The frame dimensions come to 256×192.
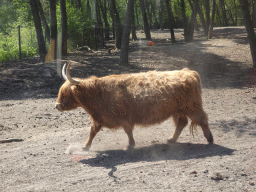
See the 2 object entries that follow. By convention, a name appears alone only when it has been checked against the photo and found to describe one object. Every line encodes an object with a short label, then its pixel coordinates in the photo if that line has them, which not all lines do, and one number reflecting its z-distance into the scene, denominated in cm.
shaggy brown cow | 537
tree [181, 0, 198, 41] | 2317
